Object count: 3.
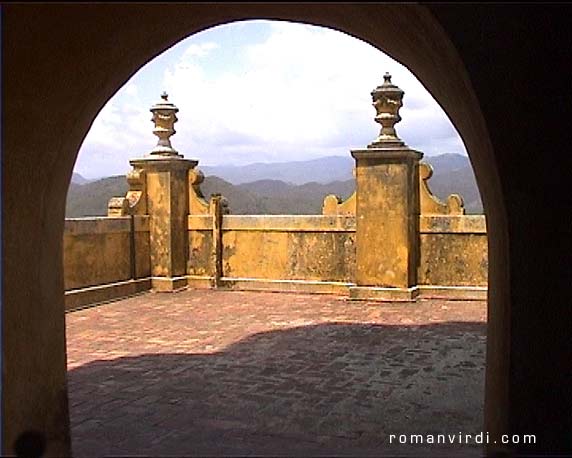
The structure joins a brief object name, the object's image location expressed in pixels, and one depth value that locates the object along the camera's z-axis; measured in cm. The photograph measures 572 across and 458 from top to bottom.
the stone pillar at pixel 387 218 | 1259
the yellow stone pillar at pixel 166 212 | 1428
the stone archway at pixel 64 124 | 348
